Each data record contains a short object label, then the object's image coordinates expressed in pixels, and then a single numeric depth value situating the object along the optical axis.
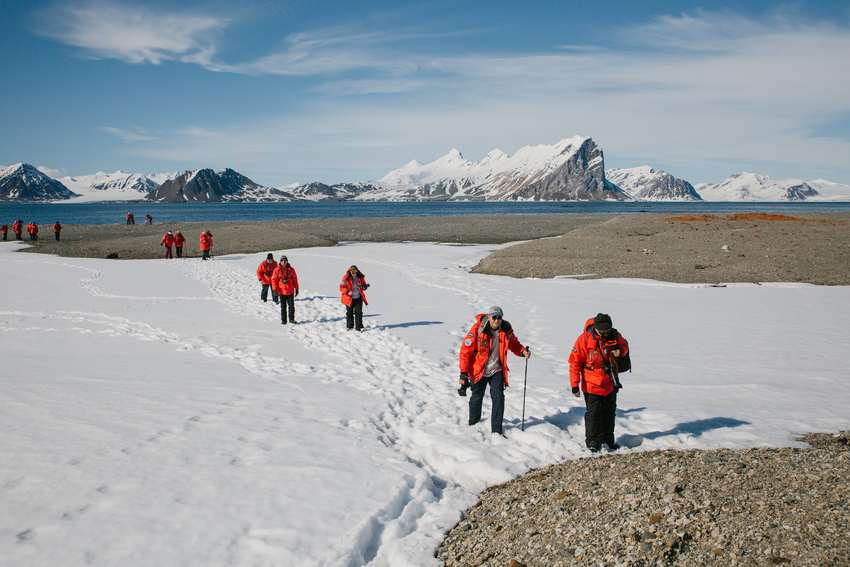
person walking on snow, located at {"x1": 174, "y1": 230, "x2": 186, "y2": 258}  38.19
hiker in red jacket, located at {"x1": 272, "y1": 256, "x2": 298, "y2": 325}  17.42
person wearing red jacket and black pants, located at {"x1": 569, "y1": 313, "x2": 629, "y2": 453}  8.23
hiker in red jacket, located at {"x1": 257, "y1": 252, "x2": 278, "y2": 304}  21.05
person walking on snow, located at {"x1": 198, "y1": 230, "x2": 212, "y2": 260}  36.00
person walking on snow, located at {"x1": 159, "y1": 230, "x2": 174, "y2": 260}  37.78
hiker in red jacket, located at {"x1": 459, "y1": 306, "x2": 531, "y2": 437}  8.85
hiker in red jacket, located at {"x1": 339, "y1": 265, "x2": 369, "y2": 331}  16.28
